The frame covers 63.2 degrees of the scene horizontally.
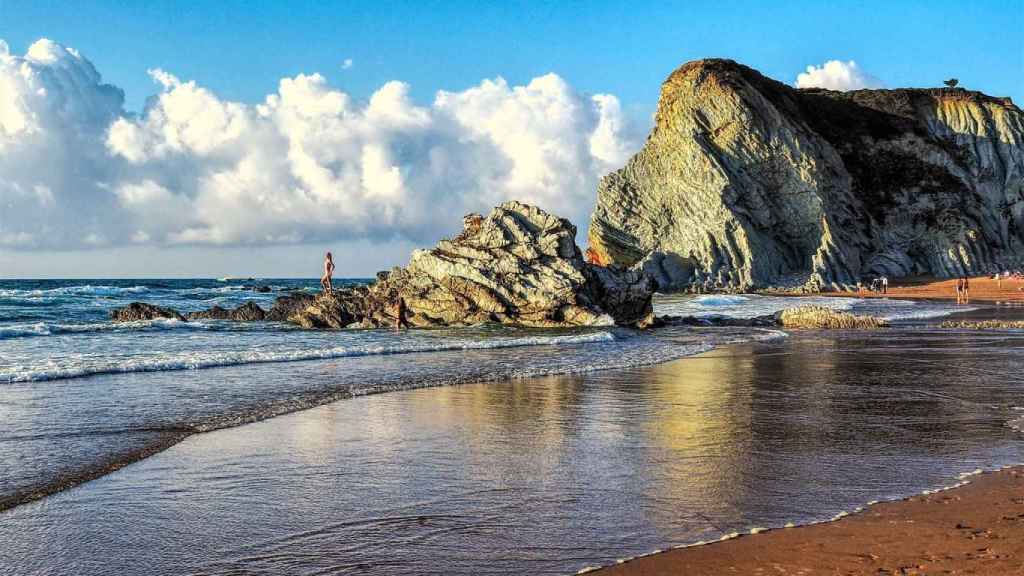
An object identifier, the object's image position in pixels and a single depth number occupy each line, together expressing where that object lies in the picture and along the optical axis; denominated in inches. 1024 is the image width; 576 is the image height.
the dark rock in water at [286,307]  1309.1
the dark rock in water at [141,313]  1268.3
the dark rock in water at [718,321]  1179.3
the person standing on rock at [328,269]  1331.2
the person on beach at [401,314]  1127.0
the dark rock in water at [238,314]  1309.1
